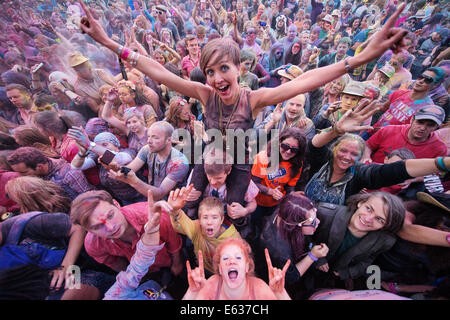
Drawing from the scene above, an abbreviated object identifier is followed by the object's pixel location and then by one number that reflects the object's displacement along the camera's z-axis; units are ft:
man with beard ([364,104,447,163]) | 4.42
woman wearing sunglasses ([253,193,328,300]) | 4.32
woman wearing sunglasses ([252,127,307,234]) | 4.78
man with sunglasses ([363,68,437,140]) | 5.20
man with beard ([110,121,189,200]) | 4.86
